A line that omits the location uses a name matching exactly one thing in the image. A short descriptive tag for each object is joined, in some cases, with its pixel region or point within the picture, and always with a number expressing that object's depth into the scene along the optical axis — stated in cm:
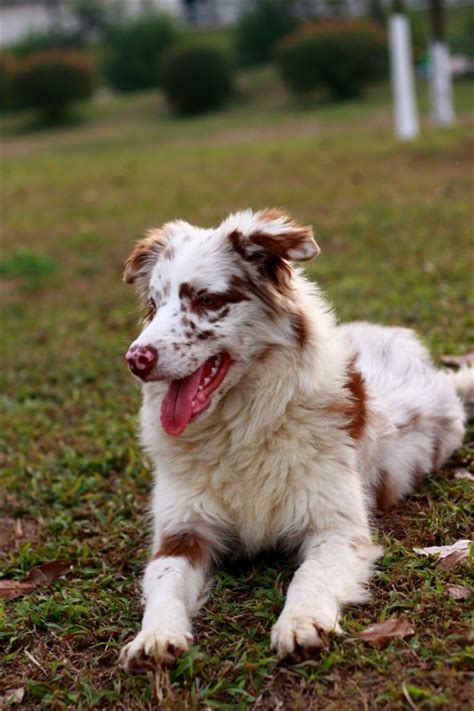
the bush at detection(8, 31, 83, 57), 4009
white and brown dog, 371
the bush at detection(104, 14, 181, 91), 3706
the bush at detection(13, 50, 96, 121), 3139
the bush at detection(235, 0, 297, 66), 3731
